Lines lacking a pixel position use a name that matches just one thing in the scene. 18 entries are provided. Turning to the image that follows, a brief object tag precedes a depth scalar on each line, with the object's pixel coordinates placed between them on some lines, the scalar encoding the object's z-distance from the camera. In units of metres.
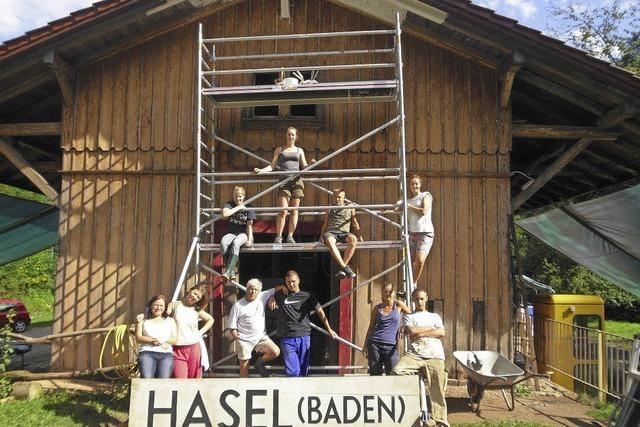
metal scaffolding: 6.54
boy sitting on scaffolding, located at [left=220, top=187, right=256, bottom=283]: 6.39
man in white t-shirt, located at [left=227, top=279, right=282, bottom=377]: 5.95
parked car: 17.91
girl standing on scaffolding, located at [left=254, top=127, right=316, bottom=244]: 6.84
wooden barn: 7.57
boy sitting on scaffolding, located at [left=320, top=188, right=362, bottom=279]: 6.35
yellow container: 7.67
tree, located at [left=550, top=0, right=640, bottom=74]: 24.81
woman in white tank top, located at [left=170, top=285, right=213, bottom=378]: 5.78
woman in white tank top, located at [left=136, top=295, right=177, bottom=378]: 5.64
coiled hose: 6.62
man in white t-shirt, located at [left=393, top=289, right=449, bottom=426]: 5.66
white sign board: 4.73
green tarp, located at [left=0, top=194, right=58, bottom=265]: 8.66
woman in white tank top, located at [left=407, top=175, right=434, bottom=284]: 6.74
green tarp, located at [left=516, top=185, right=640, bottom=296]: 7.20
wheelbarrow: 6.13
